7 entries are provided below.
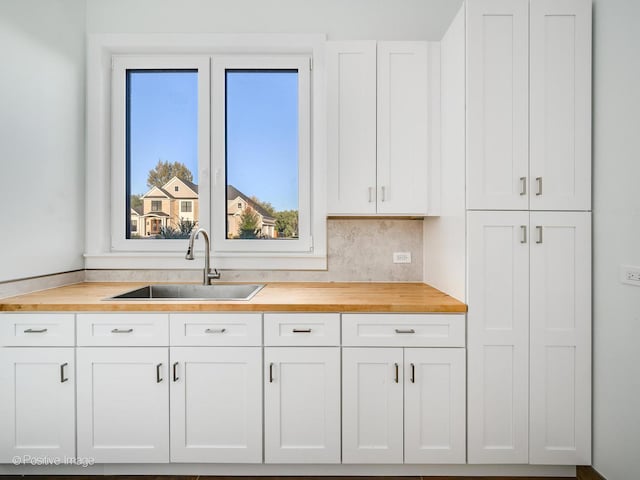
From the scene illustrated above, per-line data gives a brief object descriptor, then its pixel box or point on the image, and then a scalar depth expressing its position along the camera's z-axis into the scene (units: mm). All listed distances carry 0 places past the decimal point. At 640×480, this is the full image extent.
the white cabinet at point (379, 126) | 2146
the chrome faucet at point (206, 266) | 2225
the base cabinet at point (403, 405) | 1762
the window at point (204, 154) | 2426
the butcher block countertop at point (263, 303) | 1754
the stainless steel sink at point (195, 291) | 2270
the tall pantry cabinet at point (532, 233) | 1755
